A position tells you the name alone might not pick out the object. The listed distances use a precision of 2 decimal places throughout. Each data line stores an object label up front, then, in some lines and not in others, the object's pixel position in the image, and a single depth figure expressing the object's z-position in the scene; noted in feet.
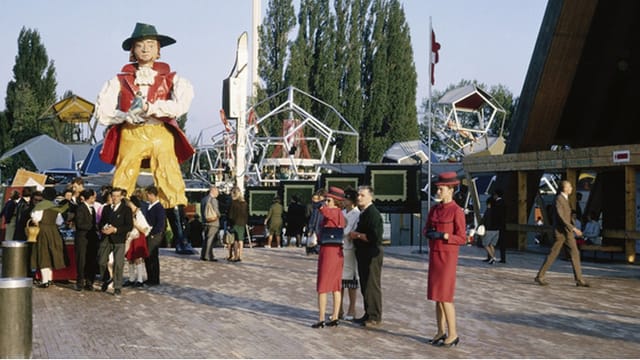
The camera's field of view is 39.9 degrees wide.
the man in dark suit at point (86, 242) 47.39
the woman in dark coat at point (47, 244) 47.75
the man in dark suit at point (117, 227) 44.98
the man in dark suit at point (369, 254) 35.06
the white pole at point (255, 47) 175.01
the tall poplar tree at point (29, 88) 212.23
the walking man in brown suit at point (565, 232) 49.98
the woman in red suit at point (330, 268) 34.68
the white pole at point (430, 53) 78.16
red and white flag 78.48
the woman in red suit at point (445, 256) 30.73
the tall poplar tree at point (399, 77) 183.93
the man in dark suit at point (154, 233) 49.67
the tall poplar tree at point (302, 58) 173.68
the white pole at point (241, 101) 78.89
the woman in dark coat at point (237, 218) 64.90
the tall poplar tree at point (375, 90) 181.37
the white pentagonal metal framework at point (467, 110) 150.41
